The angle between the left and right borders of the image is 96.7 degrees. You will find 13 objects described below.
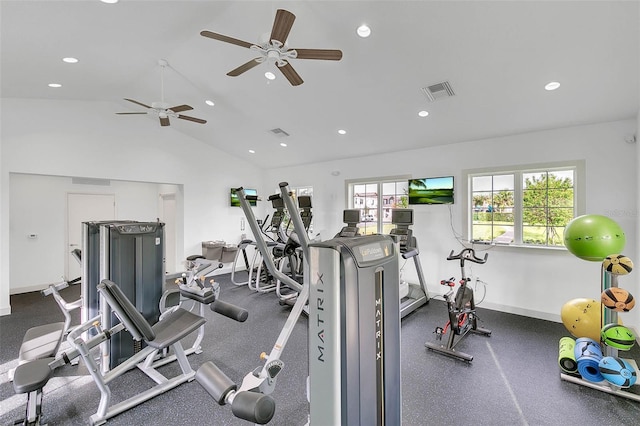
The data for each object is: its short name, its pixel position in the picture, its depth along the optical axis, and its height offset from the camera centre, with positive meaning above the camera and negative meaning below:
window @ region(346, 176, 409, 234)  5.60 +0.31
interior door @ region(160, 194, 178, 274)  6.61 -0.29
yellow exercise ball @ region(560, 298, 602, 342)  2.82 -1.05
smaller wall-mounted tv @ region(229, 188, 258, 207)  7.15 +0.38
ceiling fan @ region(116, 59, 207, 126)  3.73 +1.40
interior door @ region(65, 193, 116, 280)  5.77 +0.00
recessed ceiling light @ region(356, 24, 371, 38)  2.71 +1.77
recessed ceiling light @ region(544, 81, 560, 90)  3.00 +1.37
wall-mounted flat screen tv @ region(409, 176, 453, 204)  4.80 +0.42
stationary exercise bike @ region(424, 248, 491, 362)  3.06 -1.20
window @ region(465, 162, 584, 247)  4.02 +0.16
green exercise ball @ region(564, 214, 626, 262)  2.53 -0.21
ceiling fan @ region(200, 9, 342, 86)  2.08 +1.38
